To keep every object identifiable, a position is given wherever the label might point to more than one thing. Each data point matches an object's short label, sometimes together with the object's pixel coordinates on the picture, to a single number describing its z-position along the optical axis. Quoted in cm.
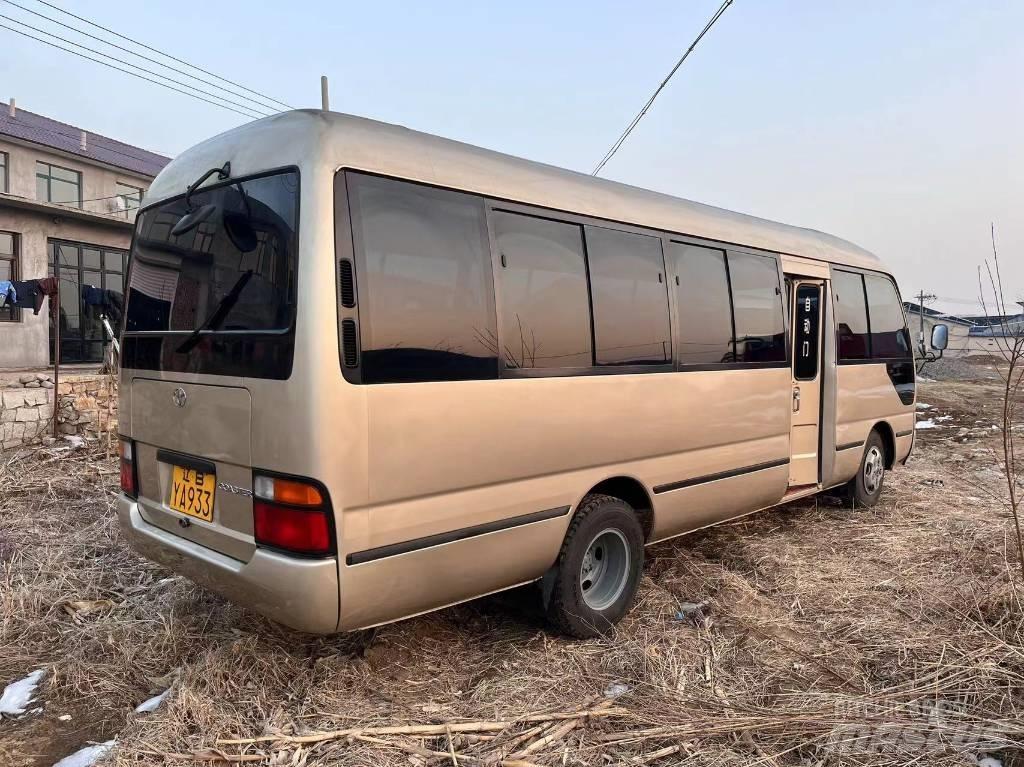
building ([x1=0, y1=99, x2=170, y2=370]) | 1606
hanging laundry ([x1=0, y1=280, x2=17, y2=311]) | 1327
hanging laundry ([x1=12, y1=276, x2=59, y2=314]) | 1327
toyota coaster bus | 261
